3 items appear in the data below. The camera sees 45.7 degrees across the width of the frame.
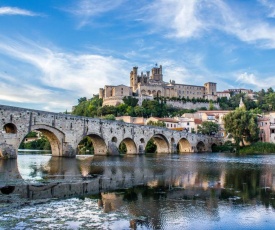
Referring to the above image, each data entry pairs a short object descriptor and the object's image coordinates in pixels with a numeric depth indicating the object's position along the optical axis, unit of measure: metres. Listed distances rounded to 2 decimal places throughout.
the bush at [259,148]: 68.69
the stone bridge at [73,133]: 33.09
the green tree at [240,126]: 67.81
